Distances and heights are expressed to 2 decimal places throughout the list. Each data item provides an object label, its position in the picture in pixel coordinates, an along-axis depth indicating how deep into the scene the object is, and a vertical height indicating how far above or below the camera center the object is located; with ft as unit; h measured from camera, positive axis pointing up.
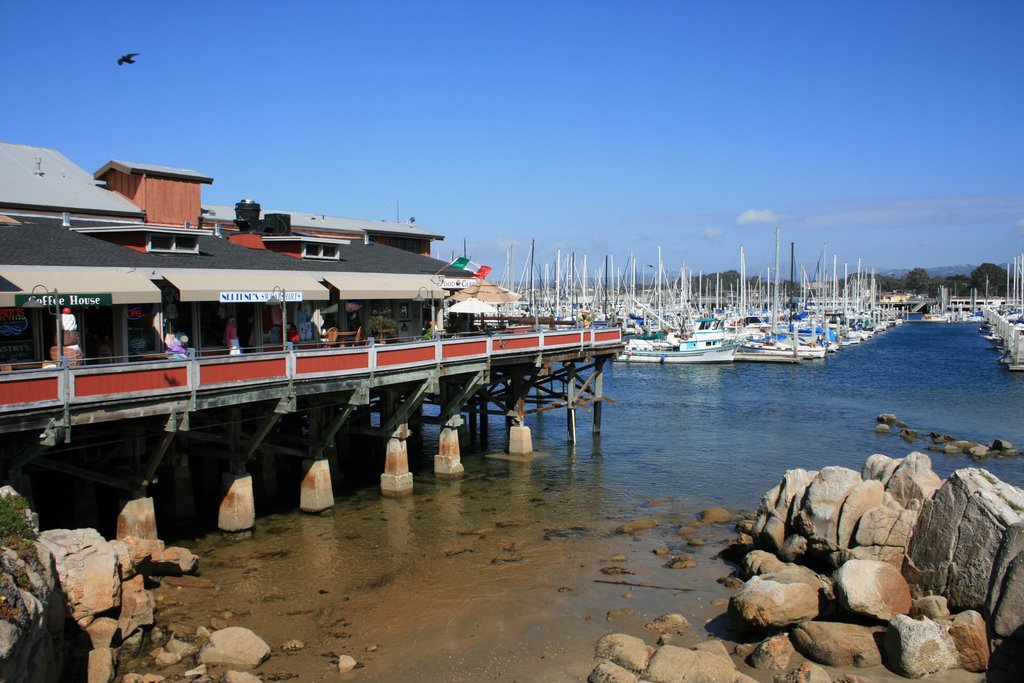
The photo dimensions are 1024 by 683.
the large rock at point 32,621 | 31.14 -13.03
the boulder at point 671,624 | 50.06 -19.90
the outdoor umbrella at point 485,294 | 102.27 +0.96
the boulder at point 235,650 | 43.65 -18.56
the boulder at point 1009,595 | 38.47 -14.32
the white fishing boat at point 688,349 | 259.60 -15.83
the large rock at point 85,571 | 41.98 -13.81
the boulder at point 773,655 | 43.50 -19.00
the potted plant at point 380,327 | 89.45 -2.66
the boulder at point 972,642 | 40.73 -17.17
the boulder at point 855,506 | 53.98 -13.75
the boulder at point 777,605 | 46.62 -17.39
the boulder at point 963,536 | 45.11 -13.73
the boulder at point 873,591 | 45.16 -16.22
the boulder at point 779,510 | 59.52 -15.60
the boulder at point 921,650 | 40.75 -17.50
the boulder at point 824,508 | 54.85 -14.21
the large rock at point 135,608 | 44.67 -16.88
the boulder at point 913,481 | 54.70 -12.42
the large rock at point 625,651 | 43.75 -19.11
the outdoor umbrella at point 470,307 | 97.60 -0.63
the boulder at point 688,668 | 40.34 -18.30
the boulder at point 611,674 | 41.57 -19.06
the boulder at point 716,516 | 75.77 -20.18
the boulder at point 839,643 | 42.80 -18.23
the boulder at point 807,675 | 40.22 -18.52
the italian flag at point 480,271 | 96.68 +4.15
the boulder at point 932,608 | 44.78 -16.94
